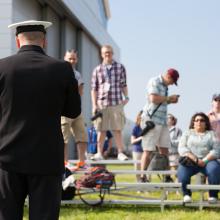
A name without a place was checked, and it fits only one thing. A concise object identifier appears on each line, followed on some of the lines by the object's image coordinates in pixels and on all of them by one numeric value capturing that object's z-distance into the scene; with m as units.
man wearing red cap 10.15
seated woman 9.55
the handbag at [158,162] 10.59
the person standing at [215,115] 10.69
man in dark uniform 4.14
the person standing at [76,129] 10.07
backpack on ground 9.44
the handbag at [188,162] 9.64
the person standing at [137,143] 13.89
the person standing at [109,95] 10.83
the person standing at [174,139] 13.39
